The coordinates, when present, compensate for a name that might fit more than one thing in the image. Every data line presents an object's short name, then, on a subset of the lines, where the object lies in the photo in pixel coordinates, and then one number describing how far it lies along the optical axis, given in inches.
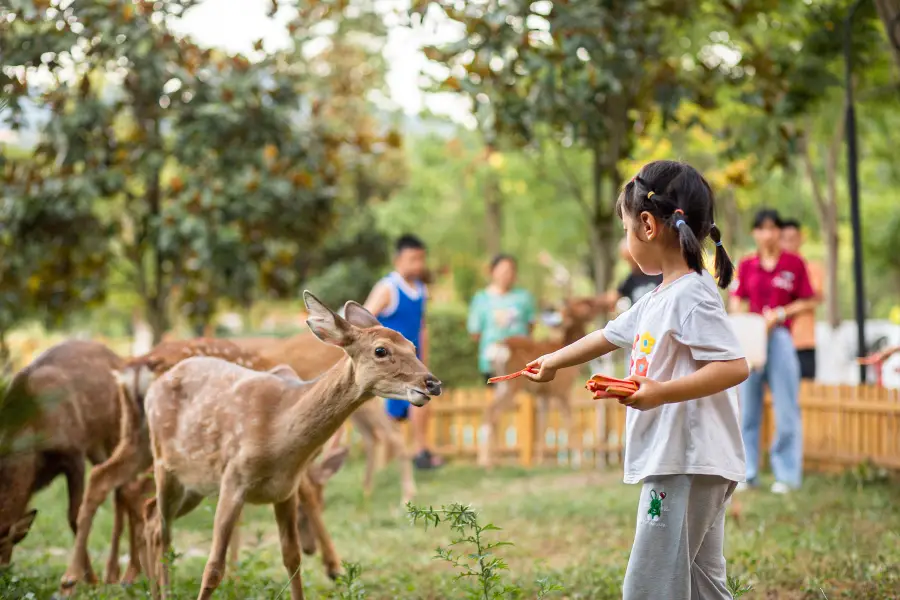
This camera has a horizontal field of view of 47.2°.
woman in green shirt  424.8
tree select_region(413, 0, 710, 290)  327.9
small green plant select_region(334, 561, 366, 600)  161.1
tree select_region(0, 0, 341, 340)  390.0
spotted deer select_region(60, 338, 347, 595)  202.4
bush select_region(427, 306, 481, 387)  658.2
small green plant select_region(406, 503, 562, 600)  143.0
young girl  128.3
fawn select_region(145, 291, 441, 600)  162.2
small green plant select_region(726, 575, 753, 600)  152.5
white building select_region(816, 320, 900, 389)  610.2
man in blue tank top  341.7
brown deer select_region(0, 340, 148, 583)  197.9
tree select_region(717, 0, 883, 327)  360.8
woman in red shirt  331.6
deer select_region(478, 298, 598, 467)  406.9
